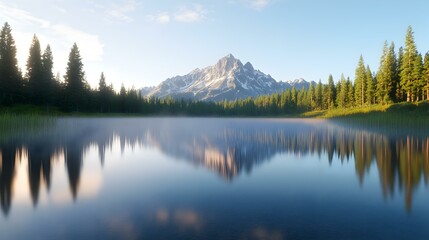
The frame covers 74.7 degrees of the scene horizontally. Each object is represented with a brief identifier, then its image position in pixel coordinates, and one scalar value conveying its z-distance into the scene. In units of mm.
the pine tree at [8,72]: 70375
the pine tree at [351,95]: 122125
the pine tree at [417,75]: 78994
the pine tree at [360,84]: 106312
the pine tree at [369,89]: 102375
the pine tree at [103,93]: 108000
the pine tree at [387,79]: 92750
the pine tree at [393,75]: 94850
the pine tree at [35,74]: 77938
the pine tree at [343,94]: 127619
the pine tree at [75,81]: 88562
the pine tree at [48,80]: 79625
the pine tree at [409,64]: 82812
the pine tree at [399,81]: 91925
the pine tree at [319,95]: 162625
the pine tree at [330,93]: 144625
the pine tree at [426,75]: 76131
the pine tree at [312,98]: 164300
